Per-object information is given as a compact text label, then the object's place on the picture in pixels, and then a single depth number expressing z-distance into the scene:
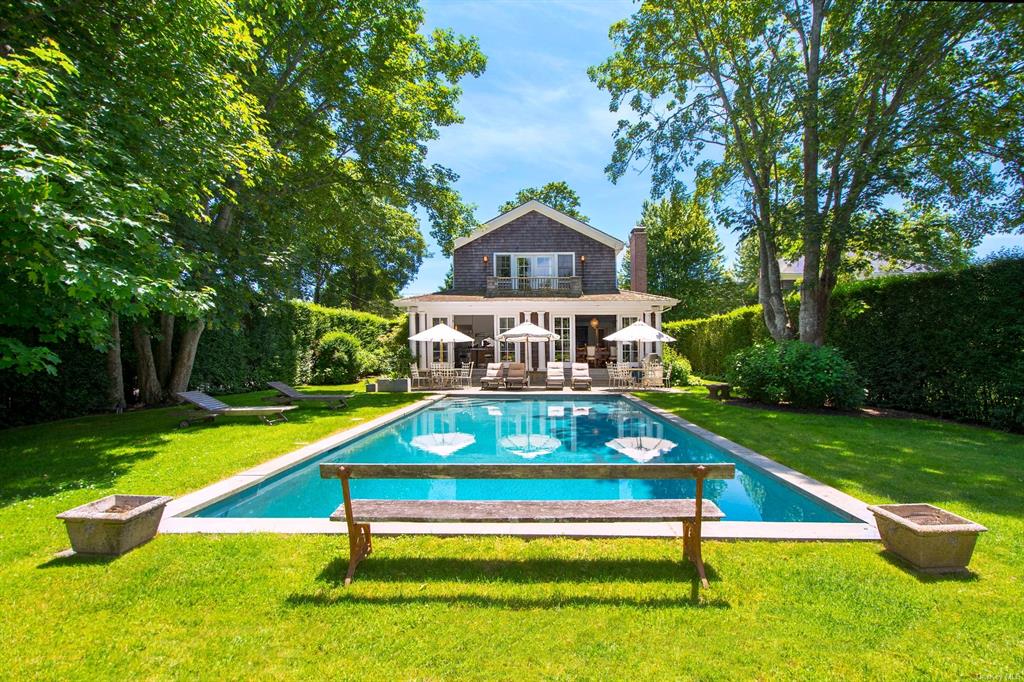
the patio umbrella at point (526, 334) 17.47
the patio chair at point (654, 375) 17.95
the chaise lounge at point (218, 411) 10.19
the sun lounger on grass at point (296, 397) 12.80
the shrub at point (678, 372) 18.61
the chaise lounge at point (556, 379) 17.84
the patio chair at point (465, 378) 19.27
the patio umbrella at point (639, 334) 16.48
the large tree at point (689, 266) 35.62
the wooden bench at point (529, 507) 3.39
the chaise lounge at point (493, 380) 17.75
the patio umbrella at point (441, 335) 17.22
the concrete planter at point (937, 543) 3.34
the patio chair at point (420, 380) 18.57
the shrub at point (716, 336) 17.94
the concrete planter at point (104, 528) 3.71
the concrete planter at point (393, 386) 17.28
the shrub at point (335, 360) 20.52
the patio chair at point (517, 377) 17.72
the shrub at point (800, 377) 10.93
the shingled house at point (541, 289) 20.58
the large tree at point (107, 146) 5.25
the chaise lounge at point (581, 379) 17.53
